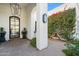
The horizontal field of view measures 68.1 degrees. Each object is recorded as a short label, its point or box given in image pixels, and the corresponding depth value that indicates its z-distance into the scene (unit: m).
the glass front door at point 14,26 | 2.20
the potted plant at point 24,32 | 2.47
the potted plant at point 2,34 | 2.45
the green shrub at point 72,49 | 1.55
